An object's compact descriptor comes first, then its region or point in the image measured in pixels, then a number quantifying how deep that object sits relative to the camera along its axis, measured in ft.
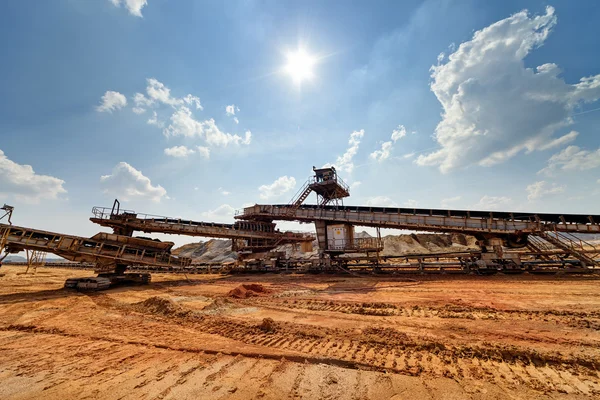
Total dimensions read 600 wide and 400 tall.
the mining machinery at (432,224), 53.67
